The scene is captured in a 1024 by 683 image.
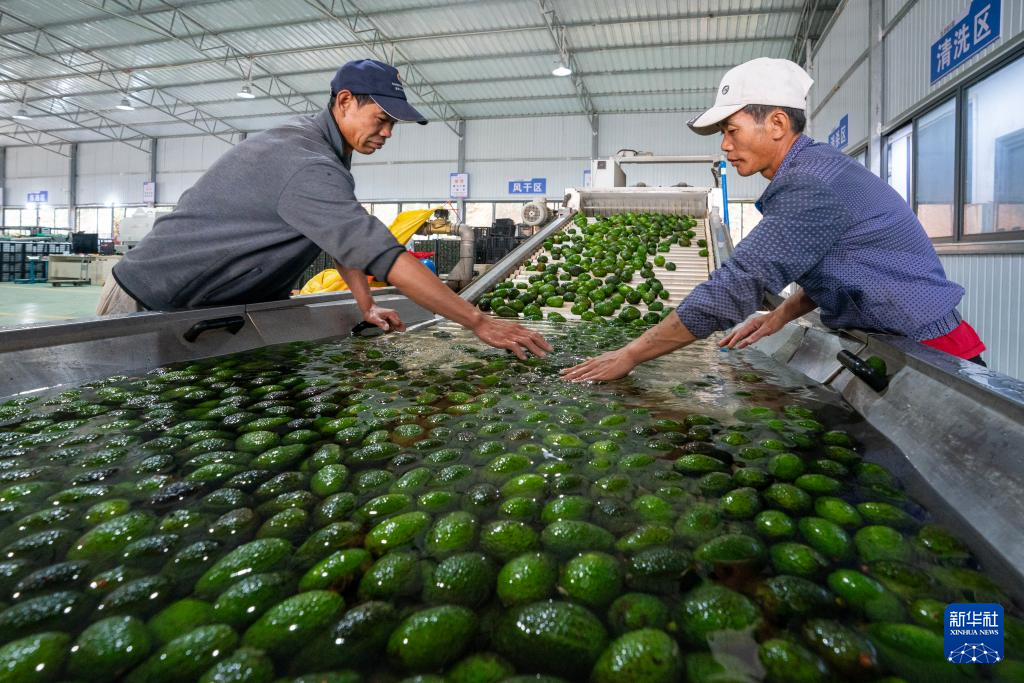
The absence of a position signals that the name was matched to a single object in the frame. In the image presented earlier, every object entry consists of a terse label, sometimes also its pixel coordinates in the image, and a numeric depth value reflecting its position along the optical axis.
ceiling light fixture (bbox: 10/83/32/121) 24.73
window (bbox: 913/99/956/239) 7.38
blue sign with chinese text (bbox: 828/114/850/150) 11.84
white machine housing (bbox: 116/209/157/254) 17.69
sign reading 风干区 24.02
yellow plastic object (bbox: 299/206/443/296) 6.36
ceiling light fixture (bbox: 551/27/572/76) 16.77
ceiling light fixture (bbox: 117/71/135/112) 20.97
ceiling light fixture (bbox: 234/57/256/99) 19.91
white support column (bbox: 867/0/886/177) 9.70
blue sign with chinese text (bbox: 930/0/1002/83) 6.07
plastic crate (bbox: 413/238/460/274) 10.59
